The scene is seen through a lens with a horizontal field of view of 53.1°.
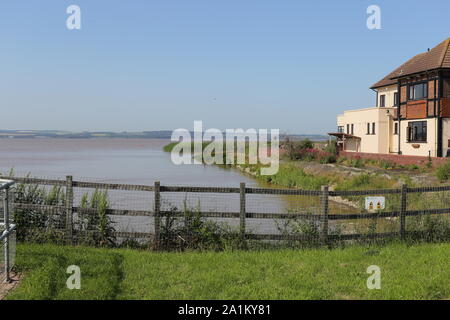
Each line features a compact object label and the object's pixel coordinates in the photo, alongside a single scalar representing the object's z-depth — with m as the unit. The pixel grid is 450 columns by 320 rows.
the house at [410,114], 34.22
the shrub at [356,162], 36.39
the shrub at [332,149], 44.16
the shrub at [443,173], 25.16
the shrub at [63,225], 10.09
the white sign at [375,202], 10.53
